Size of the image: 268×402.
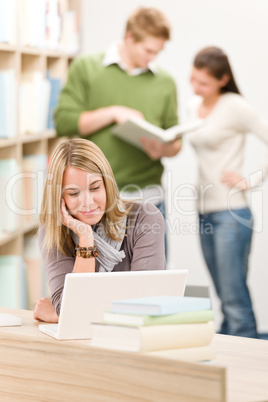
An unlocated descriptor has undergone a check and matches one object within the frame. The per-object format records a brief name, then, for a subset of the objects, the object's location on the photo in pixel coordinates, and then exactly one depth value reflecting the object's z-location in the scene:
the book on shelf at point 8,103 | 5.12
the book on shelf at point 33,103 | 5.76
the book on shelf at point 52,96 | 6.60
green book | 2.12
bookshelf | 5.28
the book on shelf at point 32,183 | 6.00
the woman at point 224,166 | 5.21
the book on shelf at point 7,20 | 5.01
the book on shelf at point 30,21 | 5.59
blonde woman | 3.02
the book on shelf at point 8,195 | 5.33
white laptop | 2.42
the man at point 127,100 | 5.08
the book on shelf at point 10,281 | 5.50
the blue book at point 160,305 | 2.13
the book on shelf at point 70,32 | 6.99
